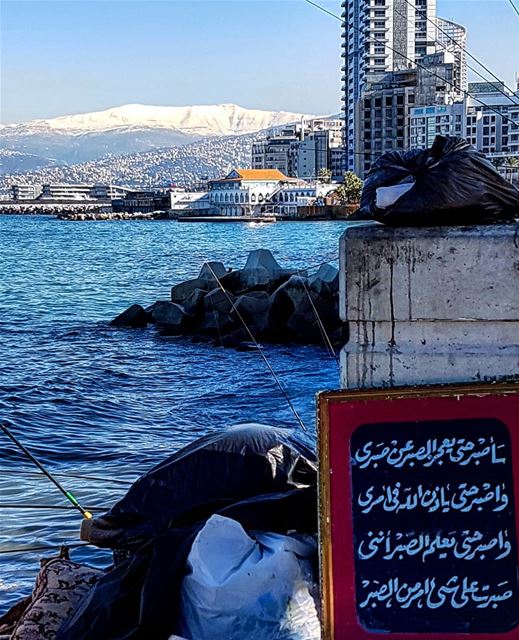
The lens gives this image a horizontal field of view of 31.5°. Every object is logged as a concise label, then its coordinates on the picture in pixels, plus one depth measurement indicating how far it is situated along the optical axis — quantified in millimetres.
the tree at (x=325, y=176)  123688
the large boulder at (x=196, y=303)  22531
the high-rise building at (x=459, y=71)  95962
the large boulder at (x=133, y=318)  23688
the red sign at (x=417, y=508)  2789
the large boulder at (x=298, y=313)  19688
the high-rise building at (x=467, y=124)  103875
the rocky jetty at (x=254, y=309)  19922
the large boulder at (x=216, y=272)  24561
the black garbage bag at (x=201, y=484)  3496
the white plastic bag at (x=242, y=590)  2924
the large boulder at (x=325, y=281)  20156
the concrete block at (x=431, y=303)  2855
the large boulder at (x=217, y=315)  21031
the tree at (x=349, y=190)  99731
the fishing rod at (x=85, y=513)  3961
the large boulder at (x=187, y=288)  24136
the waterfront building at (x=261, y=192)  118062
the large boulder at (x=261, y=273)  22922
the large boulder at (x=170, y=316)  22141
